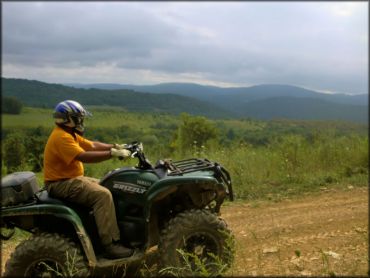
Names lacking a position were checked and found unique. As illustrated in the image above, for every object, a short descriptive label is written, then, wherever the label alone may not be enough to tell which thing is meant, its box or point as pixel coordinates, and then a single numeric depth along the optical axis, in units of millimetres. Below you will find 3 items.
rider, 4230
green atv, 4121
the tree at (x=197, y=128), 36094
